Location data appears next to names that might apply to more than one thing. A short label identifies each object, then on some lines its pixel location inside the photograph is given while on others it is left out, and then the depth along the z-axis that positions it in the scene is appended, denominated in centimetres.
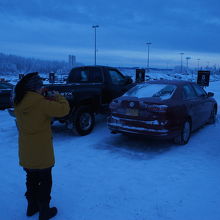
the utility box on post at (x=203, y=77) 1239
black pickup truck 669
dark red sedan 552
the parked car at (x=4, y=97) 1162
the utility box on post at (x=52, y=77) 1959
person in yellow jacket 272
